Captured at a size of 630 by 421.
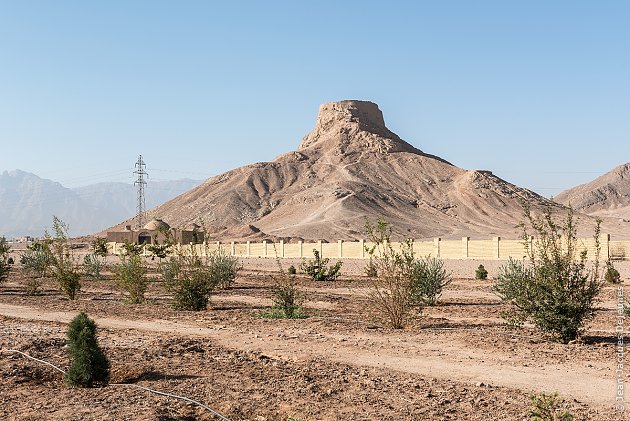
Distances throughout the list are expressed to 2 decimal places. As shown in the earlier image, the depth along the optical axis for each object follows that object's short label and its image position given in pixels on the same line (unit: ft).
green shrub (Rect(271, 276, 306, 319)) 56.85
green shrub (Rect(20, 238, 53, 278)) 110.89
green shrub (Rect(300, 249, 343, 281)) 115.96
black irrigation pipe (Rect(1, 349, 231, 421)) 26.71
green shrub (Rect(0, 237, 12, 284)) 95.66
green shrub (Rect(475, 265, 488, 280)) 118.03
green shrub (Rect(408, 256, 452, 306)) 68.80
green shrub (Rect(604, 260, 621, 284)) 98.66
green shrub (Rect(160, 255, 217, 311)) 64.49
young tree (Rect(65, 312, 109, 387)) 31.32
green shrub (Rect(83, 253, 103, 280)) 115.44
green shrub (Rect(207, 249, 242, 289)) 94.43
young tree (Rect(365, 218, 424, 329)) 49.11
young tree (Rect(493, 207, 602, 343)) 41.52
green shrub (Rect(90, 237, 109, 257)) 160.56
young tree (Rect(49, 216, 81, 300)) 74.18
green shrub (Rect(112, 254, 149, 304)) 70.38
